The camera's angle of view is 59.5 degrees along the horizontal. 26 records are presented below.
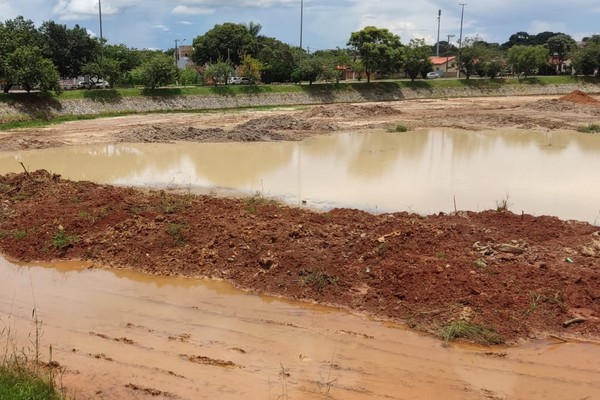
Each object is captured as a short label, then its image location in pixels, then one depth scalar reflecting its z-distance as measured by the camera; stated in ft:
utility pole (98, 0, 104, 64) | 161.54
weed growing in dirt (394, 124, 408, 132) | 107.24
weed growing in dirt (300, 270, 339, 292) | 30.78
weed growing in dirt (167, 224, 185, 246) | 37.35
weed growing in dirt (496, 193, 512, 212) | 49.15
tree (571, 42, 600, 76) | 232.53
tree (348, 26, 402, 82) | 204.13
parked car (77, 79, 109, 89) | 168.14
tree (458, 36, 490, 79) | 231.50
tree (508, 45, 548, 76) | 237.04
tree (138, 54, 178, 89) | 157.17
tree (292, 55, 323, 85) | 190.60
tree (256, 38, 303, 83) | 205.36
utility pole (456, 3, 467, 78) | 239.67
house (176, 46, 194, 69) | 326.98
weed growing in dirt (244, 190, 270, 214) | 44.15
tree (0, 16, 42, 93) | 126.82
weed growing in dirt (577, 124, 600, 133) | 104.83
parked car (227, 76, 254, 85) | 202.39
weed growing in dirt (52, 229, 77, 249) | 38.22
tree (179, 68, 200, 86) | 207.51
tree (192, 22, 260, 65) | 237.86
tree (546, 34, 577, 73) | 301.02
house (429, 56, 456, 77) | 293.14
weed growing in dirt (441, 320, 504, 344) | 24.85
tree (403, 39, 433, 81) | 215.88
